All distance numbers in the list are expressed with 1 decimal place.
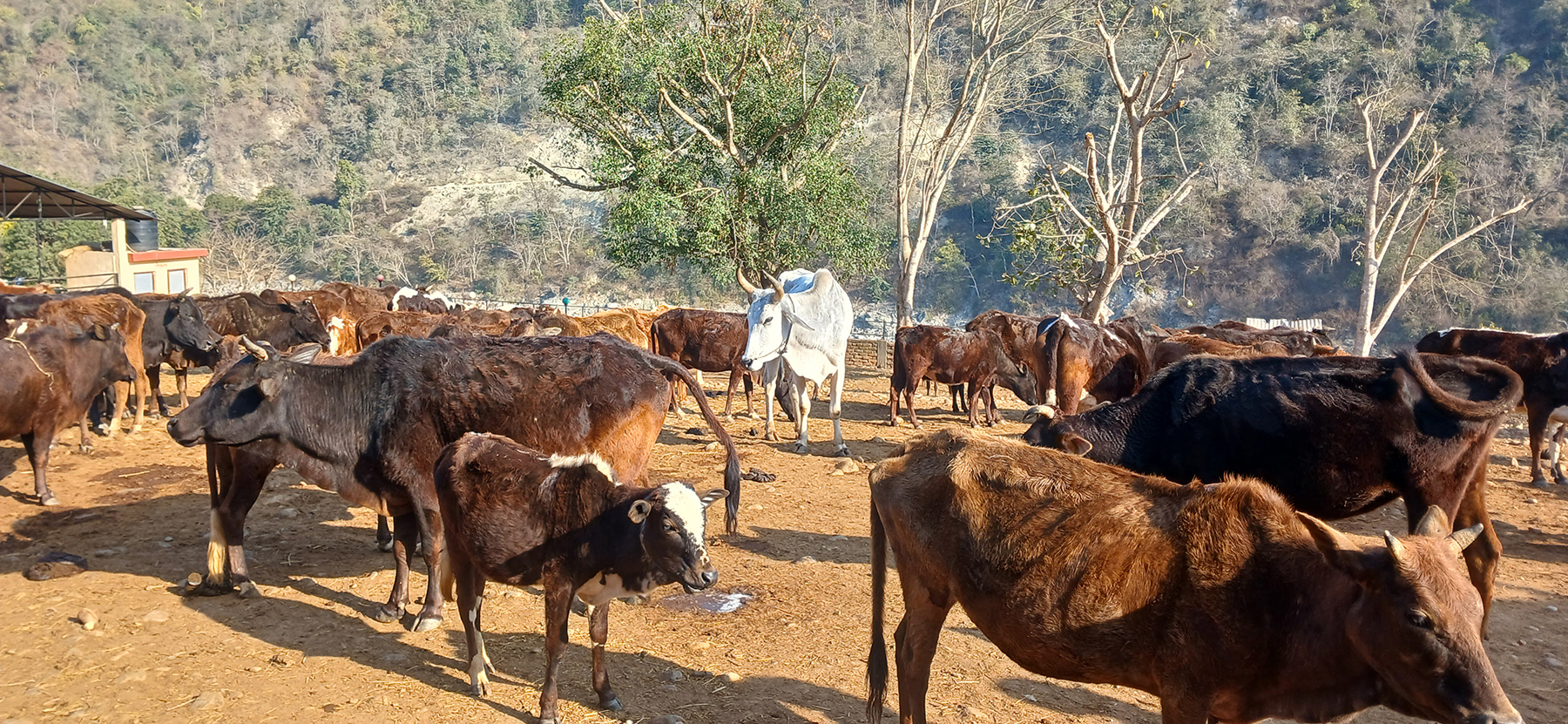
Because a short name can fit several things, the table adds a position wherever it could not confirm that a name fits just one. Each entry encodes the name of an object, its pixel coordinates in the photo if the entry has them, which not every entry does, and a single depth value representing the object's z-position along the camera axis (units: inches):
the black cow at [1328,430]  240.2
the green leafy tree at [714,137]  809.5
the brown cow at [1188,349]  510.3
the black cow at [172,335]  583.2
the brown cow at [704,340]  663.1
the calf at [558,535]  200.2
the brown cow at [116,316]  527.2
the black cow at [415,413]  277.7
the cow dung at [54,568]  290.5
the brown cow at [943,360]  625.3
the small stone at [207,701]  209.2
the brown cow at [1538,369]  441.7
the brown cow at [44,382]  366.6
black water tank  1432.1
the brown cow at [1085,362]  506.6
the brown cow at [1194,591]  131.3
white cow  522.6
